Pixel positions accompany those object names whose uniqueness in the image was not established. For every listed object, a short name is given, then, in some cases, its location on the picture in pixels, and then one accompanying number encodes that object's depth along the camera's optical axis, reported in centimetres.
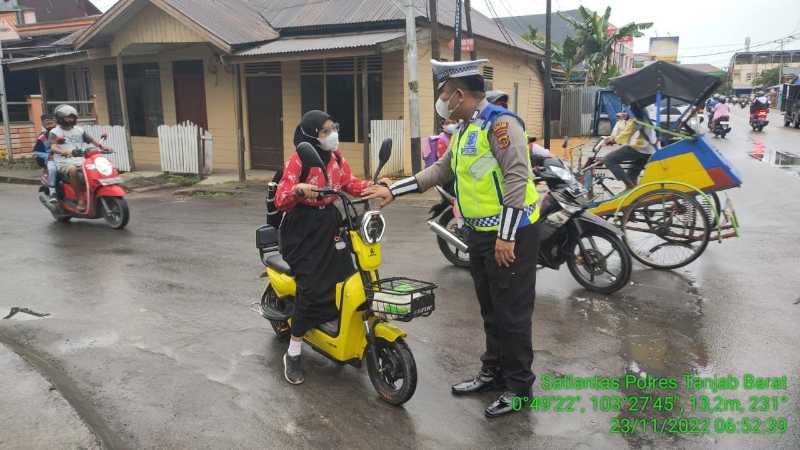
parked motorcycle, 522
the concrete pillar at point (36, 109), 1762
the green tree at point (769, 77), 7588
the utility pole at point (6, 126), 1589
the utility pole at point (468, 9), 1338
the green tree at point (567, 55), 2644
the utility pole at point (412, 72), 1102
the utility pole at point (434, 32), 1182
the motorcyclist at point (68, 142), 855
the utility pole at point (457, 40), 1216
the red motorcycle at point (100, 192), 842
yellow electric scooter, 316
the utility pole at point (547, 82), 1717
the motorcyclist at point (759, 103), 2528
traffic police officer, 310
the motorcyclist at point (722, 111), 2231
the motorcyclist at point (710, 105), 2981
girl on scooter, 356
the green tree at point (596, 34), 2528
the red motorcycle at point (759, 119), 2527
